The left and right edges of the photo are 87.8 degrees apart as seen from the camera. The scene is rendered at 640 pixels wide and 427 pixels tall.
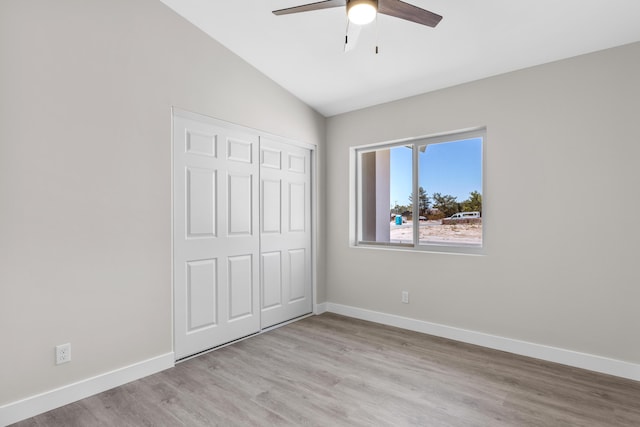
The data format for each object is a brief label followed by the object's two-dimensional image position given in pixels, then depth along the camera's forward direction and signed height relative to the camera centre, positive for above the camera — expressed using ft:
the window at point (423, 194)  10.81 +0.78
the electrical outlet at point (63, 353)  6.96 -2.86
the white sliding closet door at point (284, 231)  11.71 -0.56
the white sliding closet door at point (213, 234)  9.21 -0.52
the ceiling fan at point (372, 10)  5.51 +3.71
